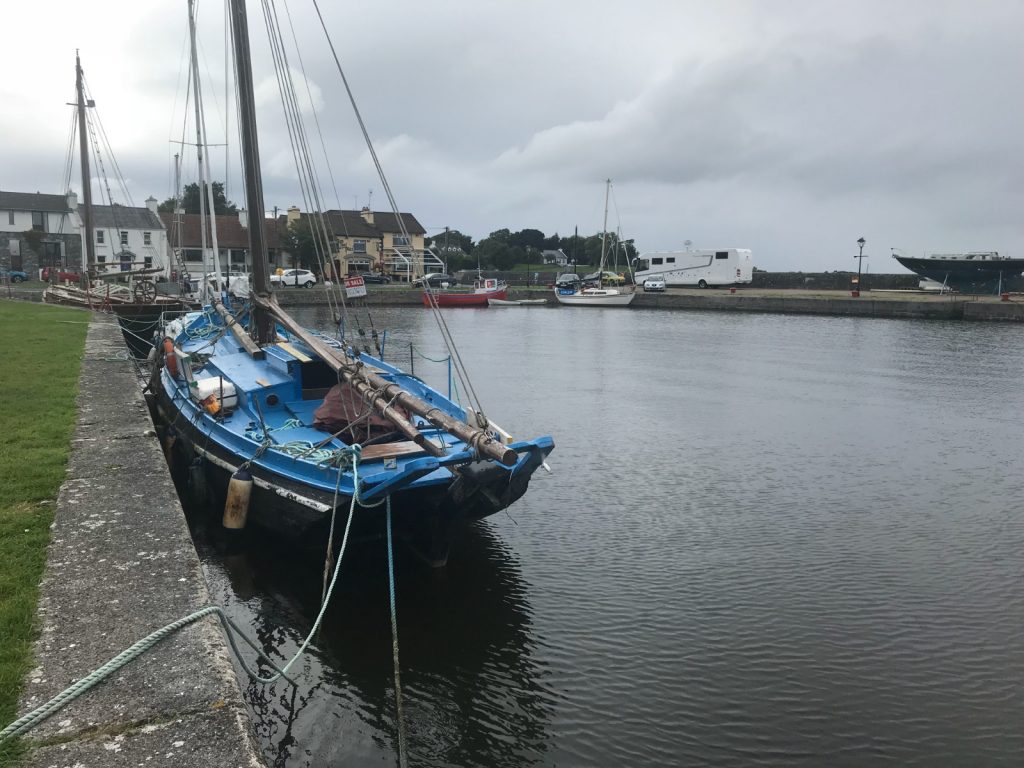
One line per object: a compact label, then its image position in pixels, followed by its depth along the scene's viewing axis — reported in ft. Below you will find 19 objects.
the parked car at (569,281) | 248.42
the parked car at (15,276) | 189.11
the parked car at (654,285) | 229.04
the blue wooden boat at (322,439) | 29.12
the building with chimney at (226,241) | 252.01
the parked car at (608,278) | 268.41
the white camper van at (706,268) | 237.66
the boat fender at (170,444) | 44.69
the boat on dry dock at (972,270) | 205.87
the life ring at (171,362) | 47.81
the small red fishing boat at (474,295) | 222.48
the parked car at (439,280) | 254.68
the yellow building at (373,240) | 275.39
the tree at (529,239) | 451.12
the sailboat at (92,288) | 97.91
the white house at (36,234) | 228.84
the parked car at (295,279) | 219.20
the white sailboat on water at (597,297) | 220.43
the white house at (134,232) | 238.07
